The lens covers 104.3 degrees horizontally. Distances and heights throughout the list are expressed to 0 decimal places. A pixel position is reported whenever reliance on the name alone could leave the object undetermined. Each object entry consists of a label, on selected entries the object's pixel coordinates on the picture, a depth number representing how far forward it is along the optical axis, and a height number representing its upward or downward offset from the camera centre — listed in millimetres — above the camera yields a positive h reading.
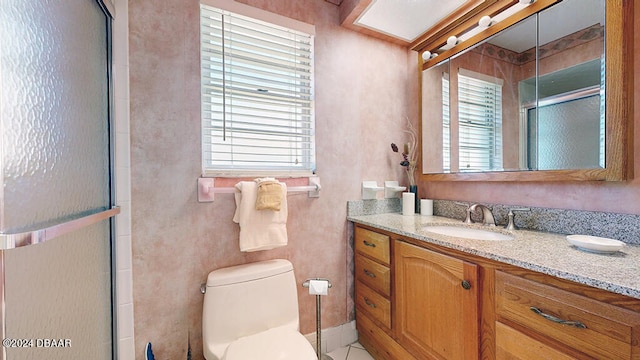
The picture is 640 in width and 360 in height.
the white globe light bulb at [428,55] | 1780 +876
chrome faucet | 1407 -213
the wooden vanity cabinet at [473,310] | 674 -486
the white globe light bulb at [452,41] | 1604 +884
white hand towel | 1322 -241
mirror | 1042 +384
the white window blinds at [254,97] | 1402 +494
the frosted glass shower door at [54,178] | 553 +3
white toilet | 1084 -692
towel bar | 1340 -63
